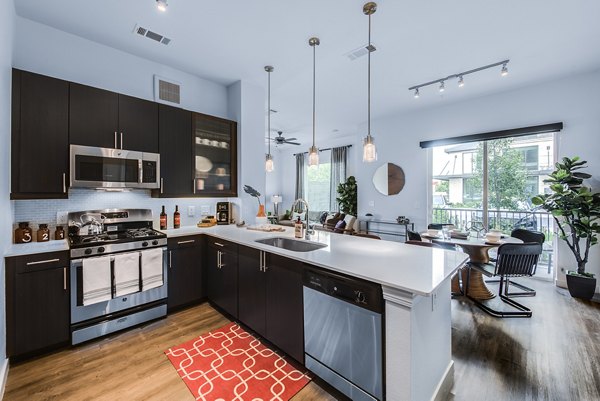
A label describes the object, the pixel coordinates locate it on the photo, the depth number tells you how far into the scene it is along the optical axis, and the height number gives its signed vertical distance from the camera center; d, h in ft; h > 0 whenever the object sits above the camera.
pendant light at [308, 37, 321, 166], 8.52 +1.64
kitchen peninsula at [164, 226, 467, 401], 4.17 -1.94
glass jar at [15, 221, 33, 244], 7.47 -1.12
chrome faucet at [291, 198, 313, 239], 8.39 -1.15
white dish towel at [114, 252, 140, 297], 7.64 -2.40
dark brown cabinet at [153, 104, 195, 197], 9.79 +1.92
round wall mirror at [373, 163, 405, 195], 17.57 +1.50
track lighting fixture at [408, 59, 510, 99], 10.40 +5.84
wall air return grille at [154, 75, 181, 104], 10.44 +4.68
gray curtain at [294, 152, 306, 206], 27.71 +2.90
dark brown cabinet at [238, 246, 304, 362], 6.13 -2.78
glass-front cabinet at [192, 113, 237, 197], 10.82 +1.96
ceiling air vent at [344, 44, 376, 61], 9.34 +5.79
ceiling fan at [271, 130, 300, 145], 21.01 +5.19
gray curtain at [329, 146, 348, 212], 23.94 +2.88
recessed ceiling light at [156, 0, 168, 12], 6.84 +5.46
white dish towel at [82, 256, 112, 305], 7.12 -2.44
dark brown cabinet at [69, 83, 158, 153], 7.95 +2.72
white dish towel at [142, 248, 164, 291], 8.15 -2.39
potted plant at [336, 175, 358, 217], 20.94 +0.08
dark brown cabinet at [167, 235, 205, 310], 9.04 -2.78
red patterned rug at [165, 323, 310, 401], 5.56 -4.37
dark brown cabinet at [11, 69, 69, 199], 7.02 +1.81
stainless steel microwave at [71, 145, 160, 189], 7.89 +1.03
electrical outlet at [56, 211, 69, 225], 8.27 -0.67
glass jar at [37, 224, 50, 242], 7.68 -1.13
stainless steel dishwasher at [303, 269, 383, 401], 4.58 -2.78
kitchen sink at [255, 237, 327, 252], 7.82 -1.53
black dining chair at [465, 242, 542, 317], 8.98 -2.39
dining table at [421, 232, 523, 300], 10.11 -2.43
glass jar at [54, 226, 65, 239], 8.04 -1.17
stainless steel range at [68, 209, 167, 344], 7.11 -2.37
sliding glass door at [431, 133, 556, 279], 13.58 +1.04
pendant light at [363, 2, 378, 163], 7.10 +1.62
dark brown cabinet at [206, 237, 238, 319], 8.31 -2.77
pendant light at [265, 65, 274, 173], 10.02 +1.58
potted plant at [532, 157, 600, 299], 10.39 -0.45
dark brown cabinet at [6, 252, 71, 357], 6.28 -2.84
